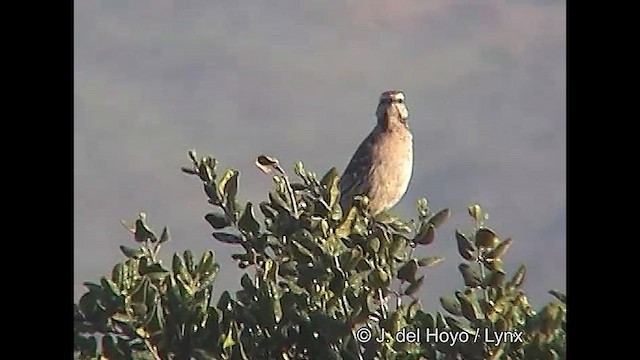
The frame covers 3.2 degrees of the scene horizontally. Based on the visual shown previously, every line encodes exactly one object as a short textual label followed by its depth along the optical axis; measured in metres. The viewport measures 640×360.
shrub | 13.53
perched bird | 13.77
